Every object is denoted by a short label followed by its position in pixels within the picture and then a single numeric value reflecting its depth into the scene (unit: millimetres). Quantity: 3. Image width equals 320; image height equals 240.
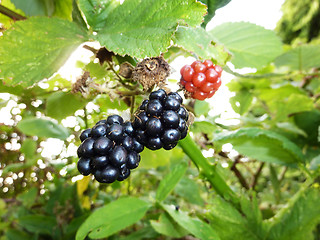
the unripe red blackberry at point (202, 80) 93
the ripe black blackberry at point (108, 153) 65
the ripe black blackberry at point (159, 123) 68
